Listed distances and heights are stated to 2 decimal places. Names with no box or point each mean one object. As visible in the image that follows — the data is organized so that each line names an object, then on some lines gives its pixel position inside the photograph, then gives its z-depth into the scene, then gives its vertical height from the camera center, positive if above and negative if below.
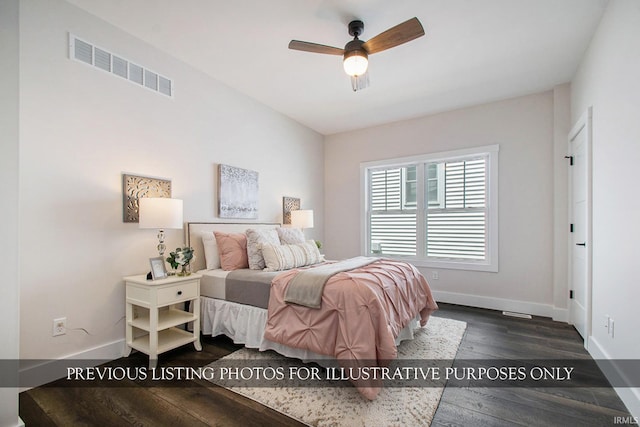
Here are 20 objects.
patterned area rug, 1.69 -1.24
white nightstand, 2.29 -0.93
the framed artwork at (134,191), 2.54 +0.20
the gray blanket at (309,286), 2.15 -0.58
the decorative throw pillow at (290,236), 3.51 -0.31
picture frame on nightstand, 2.43 -0.49
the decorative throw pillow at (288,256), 2.89 -0.47
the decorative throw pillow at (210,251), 3.12 -0.43
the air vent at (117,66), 2.29 +1.31
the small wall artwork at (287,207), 4.49 +0.08
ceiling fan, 2.09 +1.32
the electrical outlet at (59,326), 2.14 -0.87
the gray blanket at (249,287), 2.54 -0.69
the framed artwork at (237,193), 3.48 +0.25
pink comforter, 1.91 -0.80
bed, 1.95 -0.76
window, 4.07 +0.05
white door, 2.62 -0.13
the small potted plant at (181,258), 2.55 -0.42
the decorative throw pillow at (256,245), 2.99 -0.35
